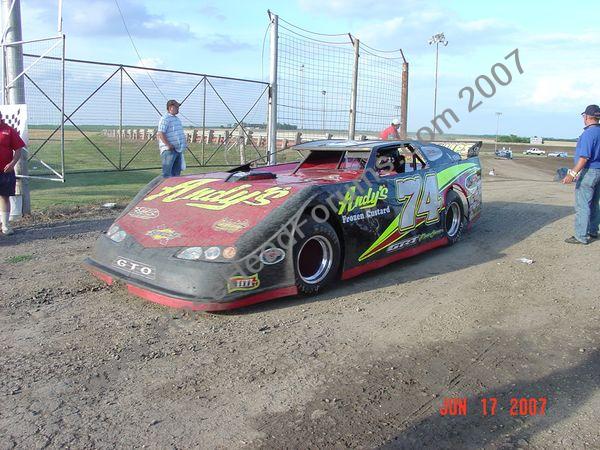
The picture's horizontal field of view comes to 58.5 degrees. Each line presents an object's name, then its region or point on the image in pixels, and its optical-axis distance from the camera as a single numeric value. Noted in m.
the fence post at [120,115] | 10.12
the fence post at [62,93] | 7.42
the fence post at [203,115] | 11.47
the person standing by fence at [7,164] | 6.90
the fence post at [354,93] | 11.38
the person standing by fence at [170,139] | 8.34
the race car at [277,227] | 4.15
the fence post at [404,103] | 13.00
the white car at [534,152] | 60.38
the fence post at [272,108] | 10.22
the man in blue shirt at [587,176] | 6.58
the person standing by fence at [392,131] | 10.94
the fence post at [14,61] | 7.88
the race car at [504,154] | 41.05
